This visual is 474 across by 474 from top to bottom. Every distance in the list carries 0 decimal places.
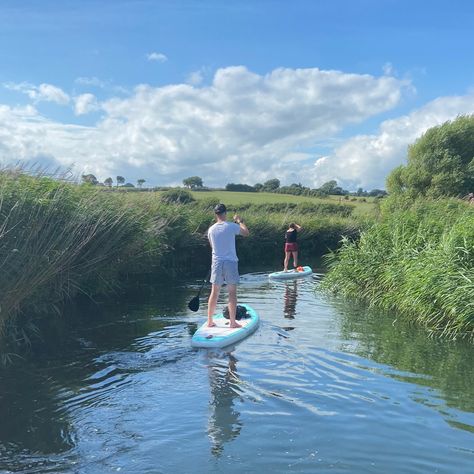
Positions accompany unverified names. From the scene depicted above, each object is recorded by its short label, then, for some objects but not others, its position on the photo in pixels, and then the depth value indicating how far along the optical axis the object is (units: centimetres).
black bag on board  1095
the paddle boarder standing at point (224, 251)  979
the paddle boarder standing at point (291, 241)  2091
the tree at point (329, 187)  6389
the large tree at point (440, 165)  3534
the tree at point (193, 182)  5100
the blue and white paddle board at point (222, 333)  914
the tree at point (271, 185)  6380
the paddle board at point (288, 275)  1962
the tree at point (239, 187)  5931
